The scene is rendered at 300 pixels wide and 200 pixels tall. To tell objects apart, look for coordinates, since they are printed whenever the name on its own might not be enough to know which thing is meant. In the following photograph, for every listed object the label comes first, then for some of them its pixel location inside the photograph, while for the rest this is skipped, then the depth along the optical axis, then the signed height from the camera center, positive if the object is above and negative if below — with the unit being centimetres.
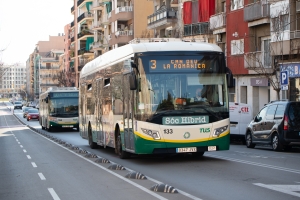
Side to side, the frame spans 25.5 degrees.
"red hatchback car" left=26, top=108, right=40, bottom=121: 9101 -127
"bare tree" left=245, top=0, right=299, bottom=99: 3628 +299
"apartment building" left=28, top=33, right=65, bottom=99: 19744 +1281
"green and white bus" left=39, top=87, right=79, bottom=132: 4816 -12
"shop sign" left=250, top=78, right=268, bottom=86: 4184 +139
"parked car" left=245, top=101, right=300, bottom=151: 2391 -84
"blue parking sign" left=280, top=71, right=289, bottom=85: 2882 +108
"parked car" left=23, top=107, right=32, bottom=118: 10400 -83
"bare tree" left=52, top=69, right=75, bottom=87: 12018 +484
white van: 3125 -74
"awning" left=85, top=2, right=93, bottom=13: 11106 +1677
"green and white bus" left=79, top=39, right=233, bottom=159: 1716 +17
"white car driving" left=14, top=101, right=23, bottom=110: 15562 -1
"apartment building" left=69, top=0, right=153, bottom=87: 7775 +1084
